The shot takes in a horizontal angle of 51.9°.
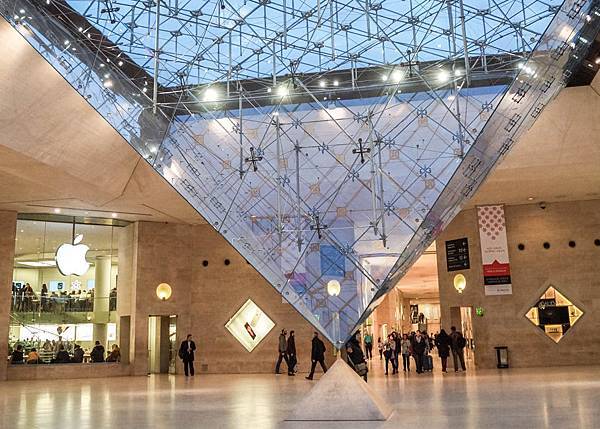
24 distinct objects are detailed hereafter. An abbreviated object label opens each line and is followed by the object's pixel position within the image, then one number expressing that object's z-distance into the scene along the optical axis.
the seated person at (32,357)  15.41
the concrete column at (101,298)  17.42
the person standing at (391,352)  14.64
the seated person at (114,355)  16.53
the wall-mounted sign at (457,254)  16.39
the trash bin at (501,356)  15.55
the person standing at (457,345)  14.67
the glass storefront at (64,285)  16.33
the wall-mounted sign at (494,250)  16.03
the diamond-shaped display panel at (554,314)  15.62
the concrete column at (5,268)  14.77
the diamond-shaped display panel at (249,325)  17.14
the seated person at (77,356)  16.20
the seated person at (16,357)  15.32
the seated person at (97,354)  16.31
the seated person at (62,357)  15.88
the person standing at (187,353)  15.88
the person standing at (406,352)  16.39
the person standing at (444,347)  14.60
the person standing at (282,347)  15.49
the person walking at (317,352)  12.44
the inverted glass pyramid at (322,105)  7.91
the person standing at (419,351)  14.56
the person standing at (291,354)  14.98
